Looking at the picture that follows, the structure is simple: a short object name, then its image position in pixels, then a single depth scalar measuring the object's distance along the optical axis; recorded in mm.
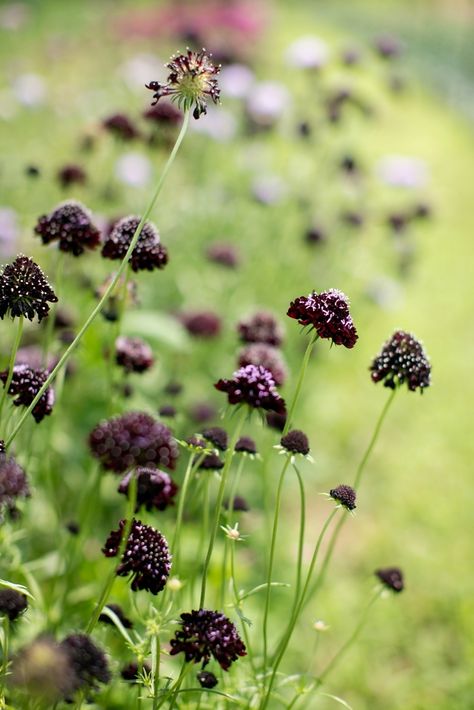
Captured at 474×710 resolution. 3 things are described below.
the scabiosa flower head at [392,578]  1303
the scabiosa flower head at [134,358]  1388
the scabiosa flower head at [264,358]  1378
